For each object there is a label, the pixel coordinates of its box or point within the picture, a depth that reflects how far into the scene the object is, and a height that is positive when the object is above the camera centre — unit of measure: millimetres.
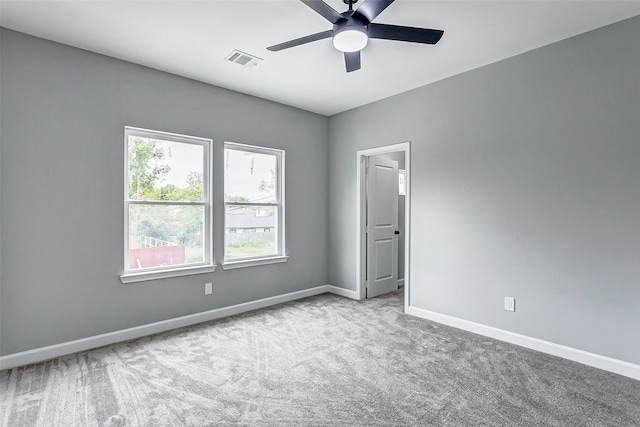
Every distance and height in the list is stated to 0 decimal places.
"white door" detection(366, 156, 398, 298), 4855 -238
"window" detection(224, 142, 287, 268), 4121 +82
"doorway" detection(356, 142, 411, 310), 4117 -270
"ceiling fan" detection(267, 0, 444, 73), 2018 +1207
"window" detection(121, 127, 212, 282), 3367 +82
